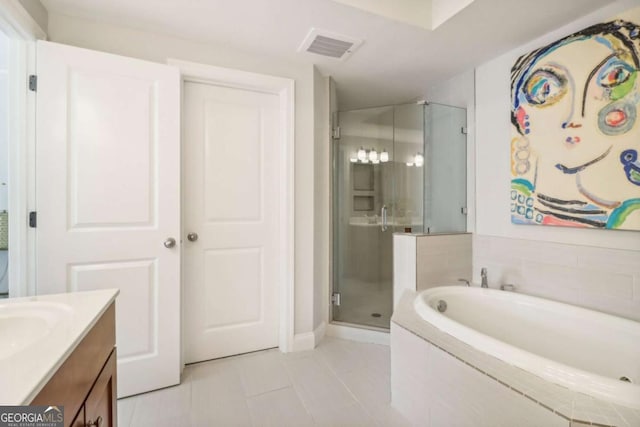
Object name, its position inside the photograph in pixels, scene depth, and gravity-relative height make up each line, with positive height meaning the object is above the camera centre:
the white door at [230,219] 2.11 -0.05
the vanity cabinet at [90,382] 0.70 -0.48
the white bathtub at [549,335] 1.01 -0.59
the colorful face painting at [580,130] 1.51 +0.47
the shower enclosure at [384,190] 2.50 +0.20
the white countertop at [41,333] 0.58 -0.33
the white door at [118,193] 1.61 +0.11
